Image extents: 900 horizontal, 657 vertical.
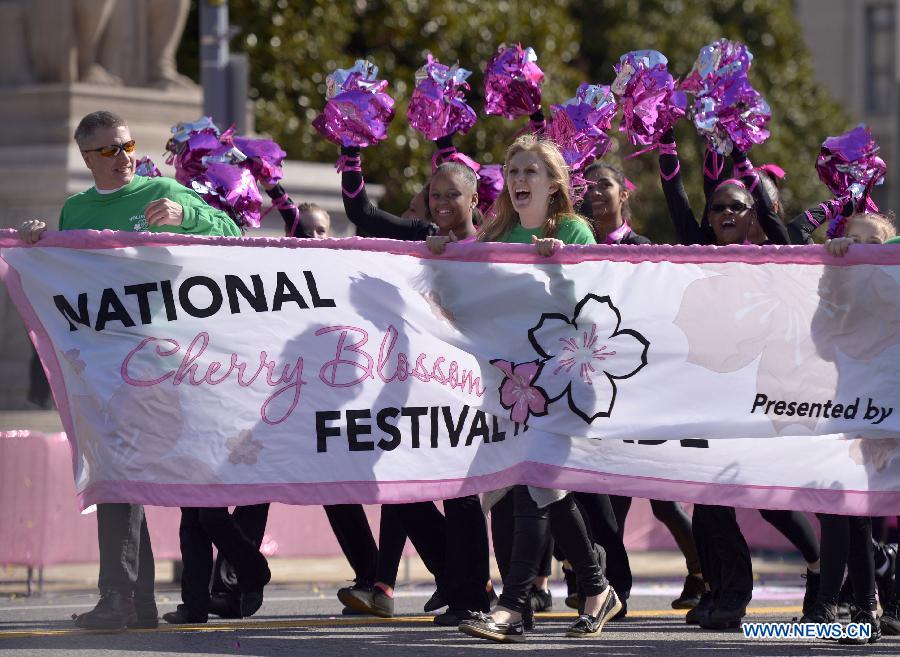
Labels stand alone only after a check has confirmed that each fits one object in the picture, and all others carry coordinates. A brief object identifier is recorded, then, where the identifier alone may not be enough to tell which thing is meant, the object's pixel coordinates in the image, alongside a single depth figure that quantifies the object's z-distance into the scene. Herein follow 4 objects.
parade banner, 15.04
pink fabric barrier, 20.33
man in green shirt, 15.08
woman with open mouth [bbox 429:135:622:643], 14.58
